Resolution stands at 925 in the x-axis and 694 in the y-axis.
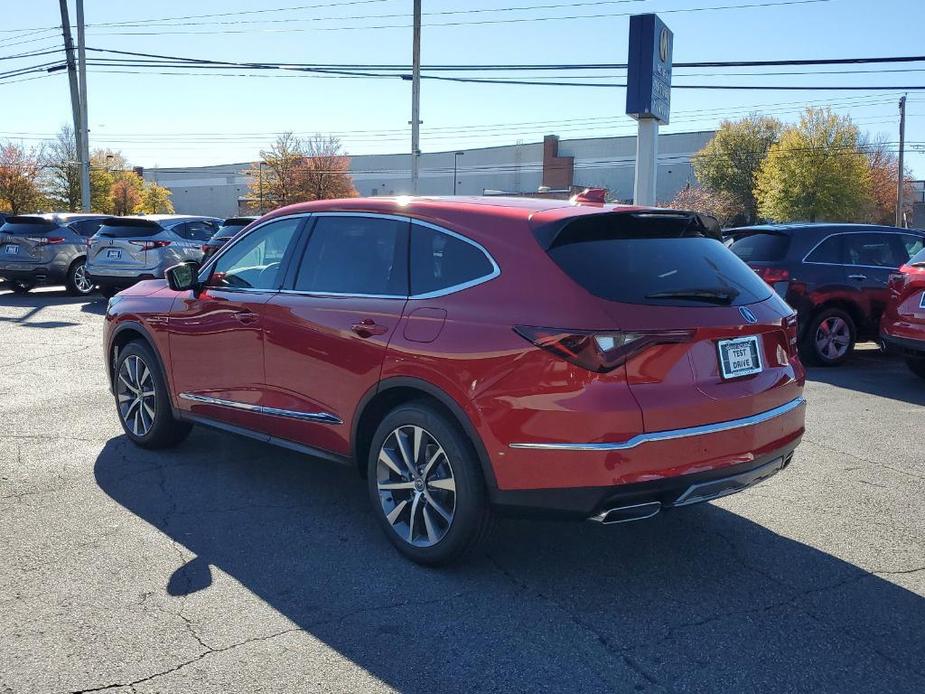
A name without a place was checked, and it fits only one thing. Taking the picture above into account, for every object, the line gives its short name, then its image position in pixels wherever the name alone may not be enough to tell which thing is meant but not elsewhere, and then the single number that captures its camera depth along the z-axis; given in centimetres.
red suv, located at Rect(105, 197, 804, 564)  348
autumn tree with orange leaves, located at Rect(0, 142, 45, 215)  5488
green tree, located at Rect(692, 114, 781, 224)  6594
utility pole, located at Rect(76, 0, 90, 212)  2822
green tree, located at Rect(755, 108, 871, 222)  5553
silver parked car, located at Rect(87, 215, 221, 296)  1555
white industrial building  7856
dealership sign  1499
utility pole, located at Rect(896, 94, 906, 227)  5188
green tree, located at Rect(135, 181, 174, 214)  8394
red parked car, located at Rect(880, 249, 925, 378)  843
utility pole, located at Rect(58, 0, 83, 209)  2892
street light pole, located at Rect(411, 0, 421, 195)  2667
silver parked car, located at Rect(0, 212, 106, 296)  1684
